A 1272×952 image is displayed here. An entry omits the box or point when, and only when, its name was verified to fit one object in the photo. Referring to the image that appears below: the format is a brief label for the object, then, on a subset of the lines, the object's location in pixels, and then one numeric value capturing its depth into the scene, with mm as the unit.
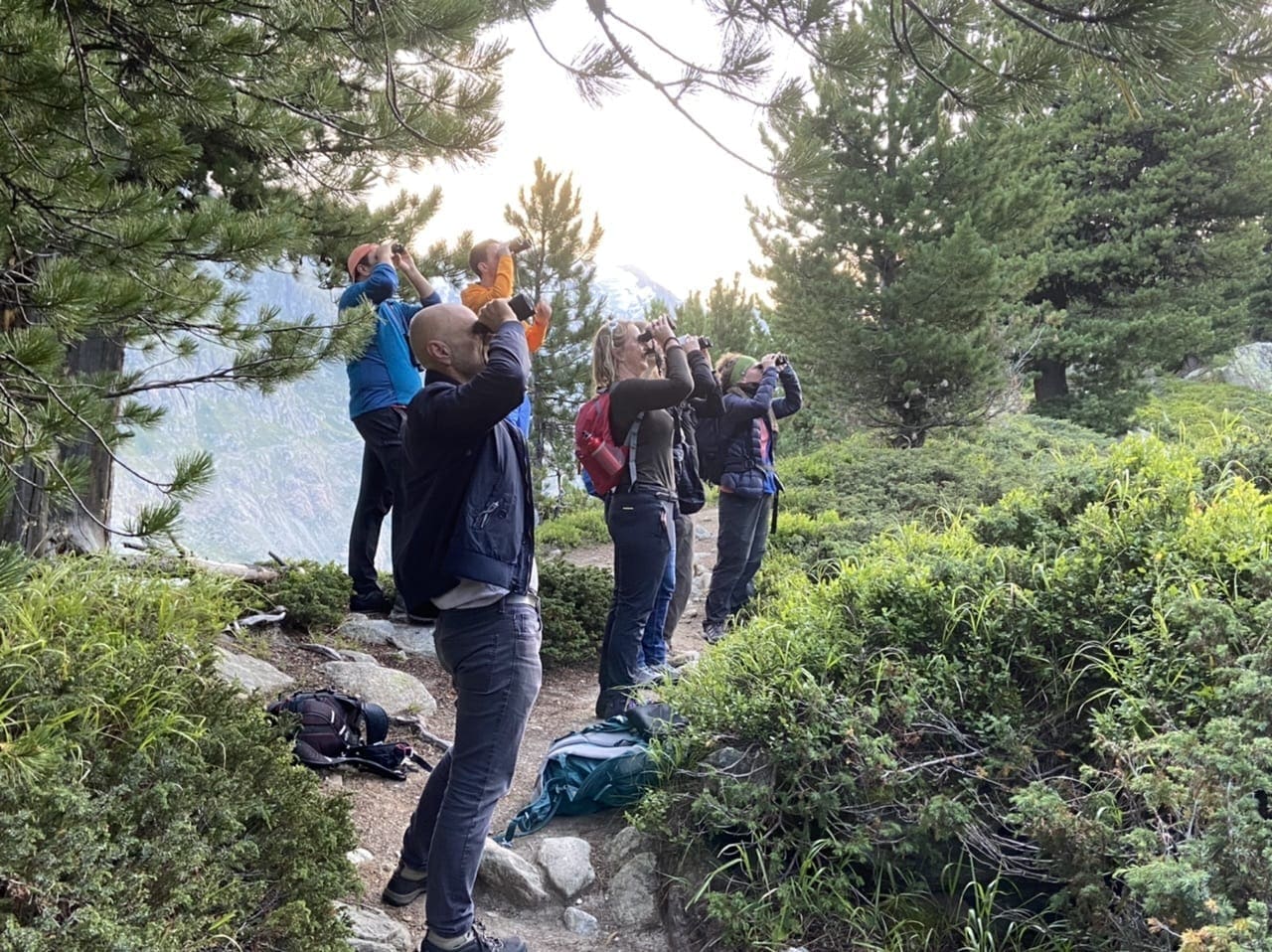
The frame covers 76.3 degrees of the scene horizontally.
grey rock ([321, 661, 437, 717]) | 4574
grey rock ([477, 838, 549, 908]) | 2949
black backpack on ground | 3535
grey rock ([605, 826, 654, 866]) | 3156
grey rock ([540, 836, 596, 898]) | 3002
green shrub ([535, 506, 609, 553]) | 11297
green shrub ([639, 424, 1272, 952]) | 2143
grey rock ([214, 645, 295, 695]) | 4062
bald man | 2297
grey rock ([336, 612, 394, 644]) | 5660
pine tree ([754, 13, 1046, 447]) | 11727
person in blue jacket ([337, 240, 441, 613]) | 4395
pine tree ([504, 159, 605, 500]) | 16609
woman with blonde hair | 3930
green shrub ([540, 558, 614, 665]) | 5789
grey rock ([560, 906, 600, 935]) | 2850
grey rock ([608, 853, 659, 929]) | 2906
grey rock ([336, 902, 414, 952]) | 2398
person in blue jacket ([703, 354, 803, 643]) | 5465
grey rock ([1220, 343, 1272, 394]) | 18828
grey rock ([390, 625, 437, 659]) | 5680
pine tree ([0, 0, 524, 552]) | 2219
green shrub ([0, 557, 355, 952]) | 1851
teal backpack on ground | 3406
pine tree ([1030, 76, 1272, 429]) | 15031
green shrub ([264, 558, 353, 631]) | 5375
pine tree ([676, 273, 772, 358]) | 17689
